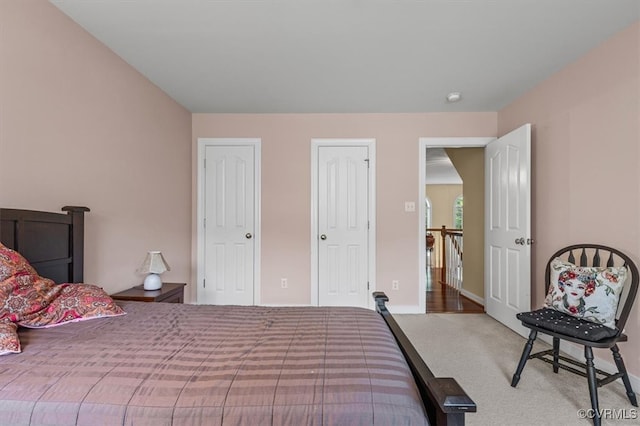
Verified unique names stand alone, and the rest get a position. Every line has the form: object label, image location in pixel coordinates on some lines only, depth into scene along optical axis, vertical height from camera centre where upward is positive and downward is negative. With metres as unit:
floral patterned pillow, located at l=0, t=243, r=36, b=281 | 1.29 -0.23
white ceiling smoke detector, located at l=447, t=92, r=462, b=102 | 3.00 +1.20
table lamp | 2.40 -0.44
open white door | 2.75 -0.11
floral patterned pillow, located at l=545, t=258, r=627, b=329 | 1.82 -0.48
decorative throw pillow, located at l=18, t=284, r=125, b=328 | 1.32 -0.45
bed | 0.80 -0.50
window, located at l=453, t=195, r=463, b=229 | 10.46 +0.15
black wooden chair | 1.67 -0.66
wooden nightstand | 2.20 -0.61
